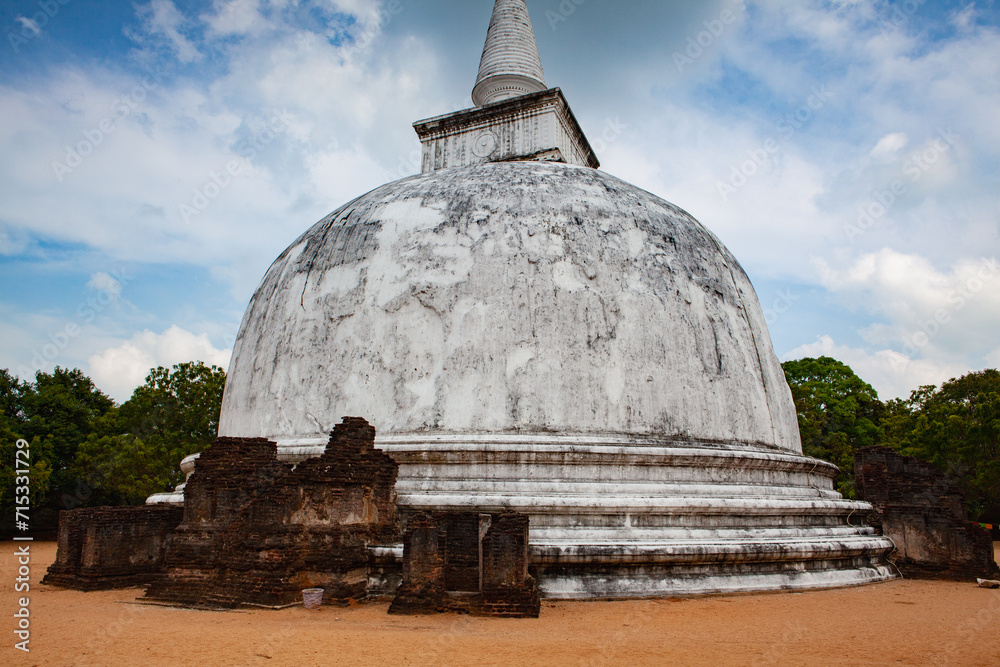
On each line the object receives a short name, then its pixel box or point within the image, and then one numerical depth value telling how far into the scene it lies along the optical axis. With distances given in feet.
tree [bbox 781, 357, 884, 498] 79.77
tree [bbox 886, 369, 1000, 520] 64.69
